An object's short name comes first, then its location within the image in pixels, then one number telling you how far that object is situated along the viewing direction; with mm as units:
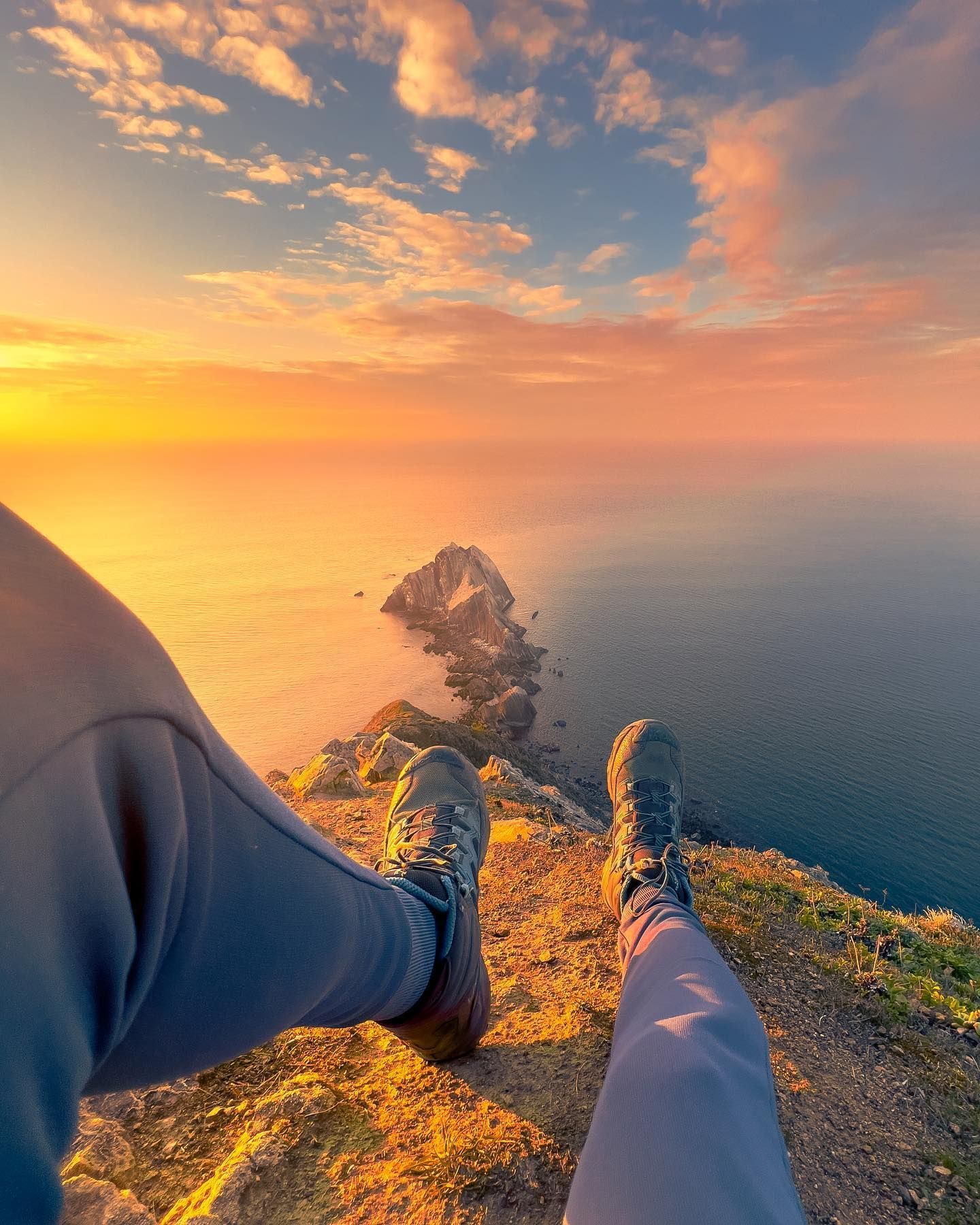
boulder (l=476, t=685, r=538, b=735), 53750
